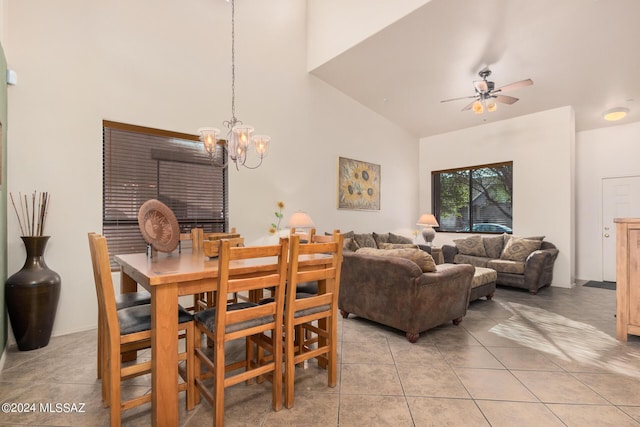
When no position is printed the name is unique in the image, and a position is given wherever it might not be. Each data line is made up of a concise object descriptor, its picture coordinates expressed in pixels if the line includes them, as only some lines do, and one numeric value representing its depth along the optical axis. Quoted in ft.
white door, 17.06
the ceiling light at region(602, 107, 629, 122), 15.35
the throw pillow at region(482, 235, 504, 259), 18.40
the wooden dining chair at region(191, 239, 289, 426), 5.24
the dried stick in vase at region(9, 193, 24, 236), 9.11
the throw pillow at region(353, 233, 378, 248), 17.54
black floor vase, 8.42
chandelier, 9.63
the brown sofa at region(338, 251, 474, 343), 9.31
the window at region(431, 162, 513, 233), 19.97
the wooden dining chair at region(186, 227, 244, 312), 9.46
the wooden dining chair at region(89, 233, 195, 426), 5.14
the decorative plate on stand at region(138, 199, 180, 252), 7.53
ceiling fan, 12.91
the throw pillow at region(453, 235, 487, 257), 18.80
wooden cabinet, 9.25
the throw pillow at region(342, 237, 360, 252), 14.53
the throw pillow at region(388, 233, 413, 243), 19.70
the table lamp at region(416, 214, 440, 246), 19.70
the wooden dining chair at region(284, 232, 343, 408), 6.07
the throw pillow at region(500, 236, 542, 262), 16.60
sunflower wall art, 18.65
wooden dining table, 5.18
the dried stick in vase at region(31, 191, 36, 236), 9.22
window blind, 11.17
